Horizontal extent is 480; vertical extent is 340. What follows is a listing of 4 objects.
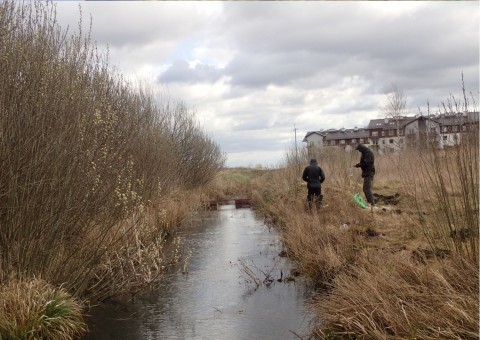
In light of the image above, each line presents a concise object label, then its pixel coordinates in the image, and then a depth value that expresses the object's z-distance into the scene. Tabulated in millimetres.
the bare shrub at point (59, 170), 6906
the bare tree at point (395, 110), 38147
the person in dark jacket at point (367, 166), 14039
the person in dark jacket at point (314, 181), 14773
